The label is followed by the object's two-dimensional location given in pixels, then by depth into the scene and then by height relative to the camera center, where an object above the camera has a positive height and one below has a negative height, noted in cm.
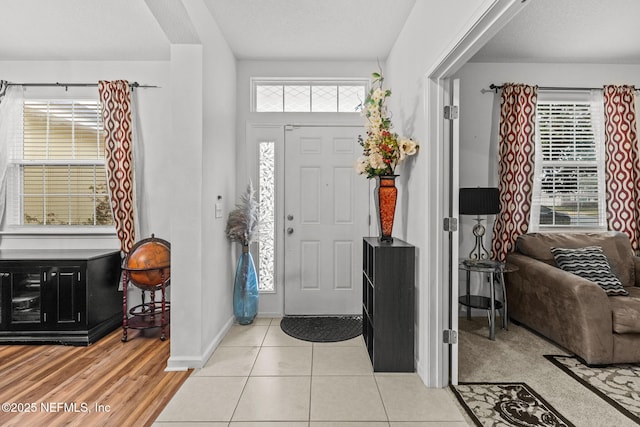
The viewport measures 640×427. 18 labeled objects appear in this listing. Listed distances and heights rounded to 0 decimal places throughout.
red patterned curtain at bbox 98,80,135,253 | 364 +64
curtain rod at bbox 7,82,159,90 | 371 +137
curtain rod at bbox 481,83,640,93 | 384 +142
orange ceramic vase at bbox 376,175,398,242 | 276 +9
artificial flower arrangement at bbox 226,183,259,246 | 341 -9
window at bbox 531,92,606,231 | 391 +54
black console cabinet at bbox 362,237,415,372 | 258 -71
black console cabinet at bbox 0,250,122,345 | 315 -82
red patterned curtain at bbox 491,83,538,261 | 373 +58
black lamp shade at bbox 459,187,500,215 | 326 +13
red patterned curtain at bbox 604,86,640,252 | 372 +59
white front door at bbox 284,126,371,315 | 386 -12
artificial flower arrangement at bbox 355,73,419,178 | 268 +56
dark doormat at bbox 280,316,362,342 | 330 -117
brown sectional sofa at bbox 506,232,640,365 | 265 -72
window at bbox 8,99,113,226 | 381 +49
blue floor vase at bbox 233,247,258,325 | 359 -83
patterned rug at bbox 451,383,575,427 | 199 -119
